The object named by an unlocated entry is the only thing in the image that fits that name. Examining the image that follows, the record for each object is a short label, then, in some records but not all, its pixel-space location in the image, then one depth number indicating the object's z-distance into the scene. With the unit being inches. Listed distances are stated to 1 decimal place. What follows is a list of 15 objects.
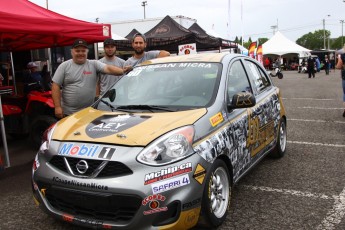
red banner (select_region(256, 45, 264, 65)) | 843.5
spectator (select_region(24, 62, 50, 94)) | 277.3
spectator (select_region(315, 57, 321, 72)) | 1404.3
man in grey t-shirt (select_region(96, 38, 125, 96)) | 226.5
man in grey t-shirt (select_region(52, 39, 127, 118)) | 184.9
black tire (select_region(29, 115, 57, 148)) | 248.4
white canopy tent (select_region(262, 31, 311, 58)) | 1389.0
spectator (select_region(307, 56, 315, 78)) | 1059.9
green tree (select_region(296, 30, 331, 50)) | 4911.4
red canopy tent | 209.9
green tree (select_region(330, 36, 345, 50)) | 4535.4
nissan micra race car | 101.2
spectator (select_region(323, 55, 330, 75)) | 1239.2
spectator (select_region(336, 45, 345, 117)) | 309.0
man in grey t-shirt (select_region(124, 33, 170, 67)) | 221.9
